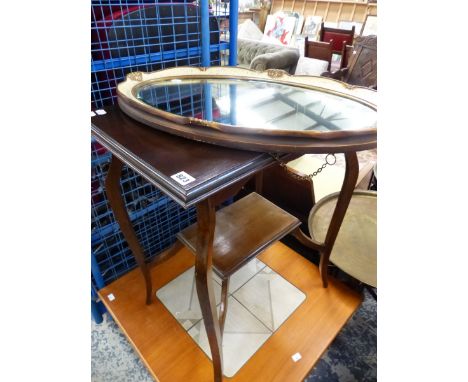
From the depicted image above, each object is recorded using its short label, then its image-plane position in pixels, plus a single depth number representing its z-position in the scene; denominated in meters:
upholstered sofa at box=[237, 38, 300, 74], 2.90
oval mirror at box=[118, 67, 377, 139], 0.58
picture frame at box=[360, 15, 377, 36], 3.60
